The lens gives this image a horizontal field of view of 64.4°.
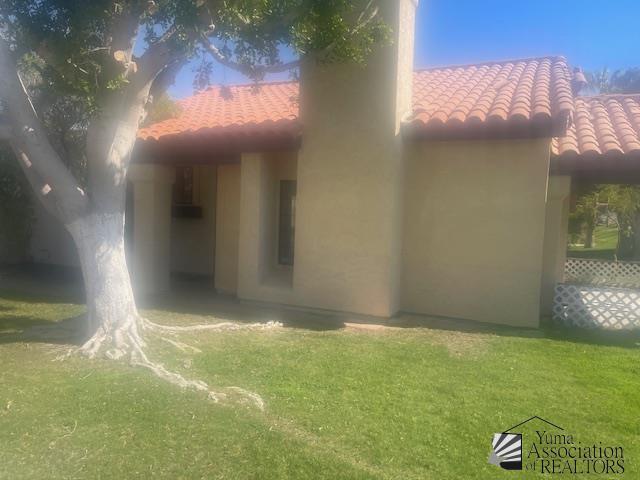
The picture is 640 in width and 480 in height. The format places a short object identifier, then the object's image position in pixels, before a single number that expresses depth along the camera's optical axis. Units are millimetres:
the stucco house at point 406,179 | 8000
